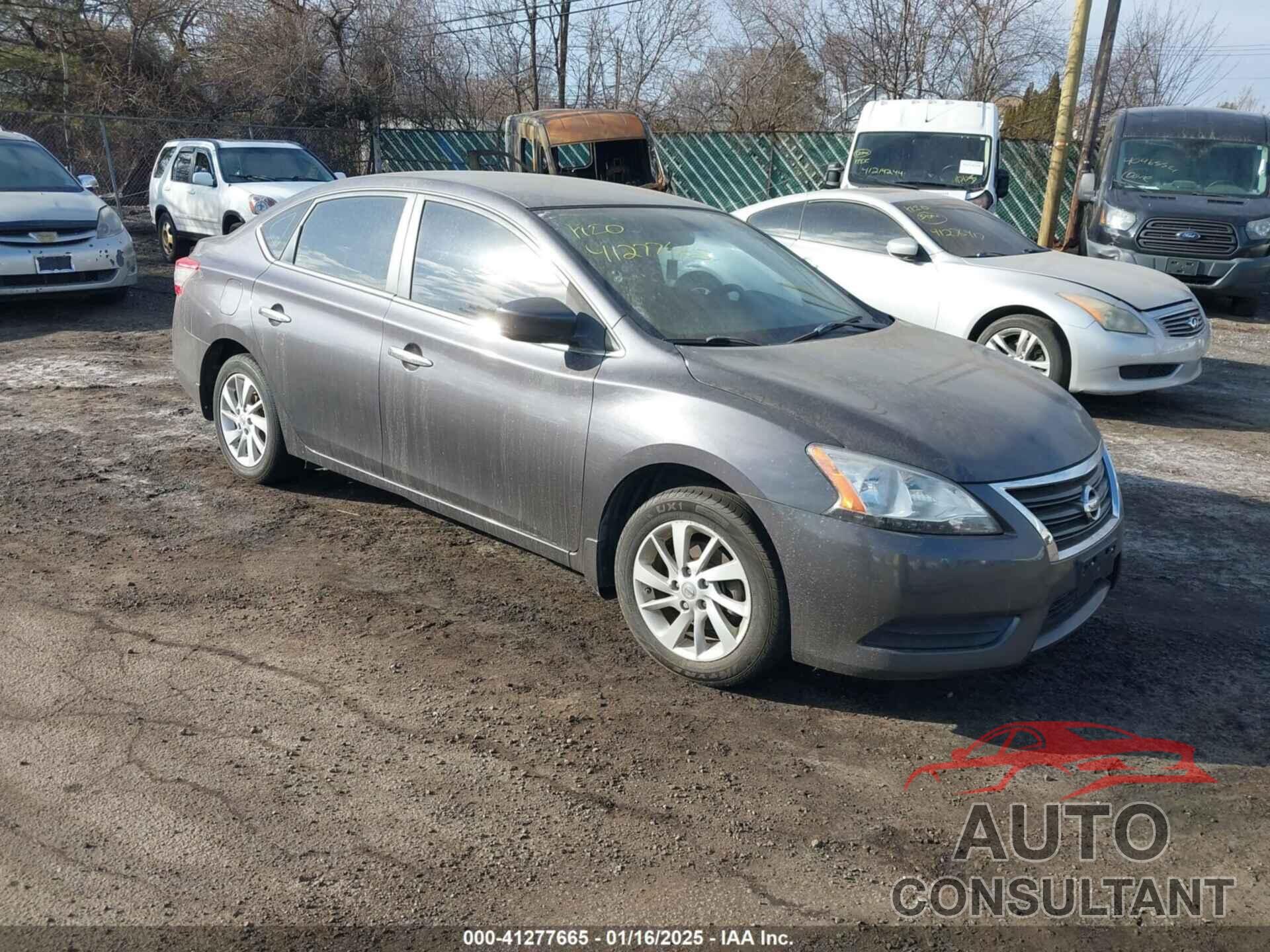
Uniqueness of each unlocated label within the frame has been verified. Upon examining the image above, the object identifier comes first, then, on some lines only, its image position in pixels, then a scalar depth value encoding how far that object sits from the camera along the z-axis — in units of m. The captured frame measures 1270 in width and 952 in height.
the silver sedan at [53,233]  10.40
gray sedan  3.57
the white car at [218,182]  14.73
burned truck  18.41
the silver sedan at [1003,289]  8.02
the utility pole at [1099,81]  20.12
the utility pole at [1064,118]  16.77
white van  15.07
